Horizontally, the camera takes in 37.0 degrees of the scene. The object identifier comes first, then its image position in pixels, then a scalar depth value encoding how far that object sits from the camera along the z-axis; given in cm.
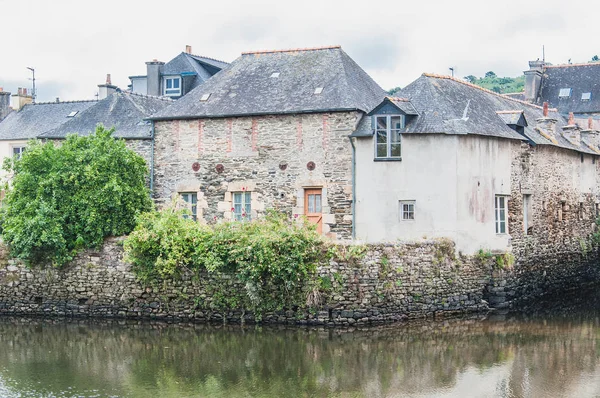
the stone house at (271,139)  2734
